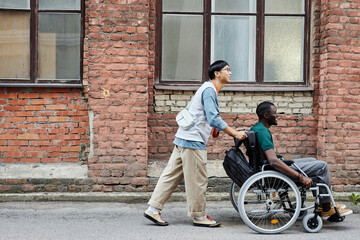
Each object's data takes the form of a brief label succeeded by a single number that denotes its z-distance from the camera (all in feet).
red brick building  21.33
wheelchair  15.79
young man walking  16.44
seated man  15.80
